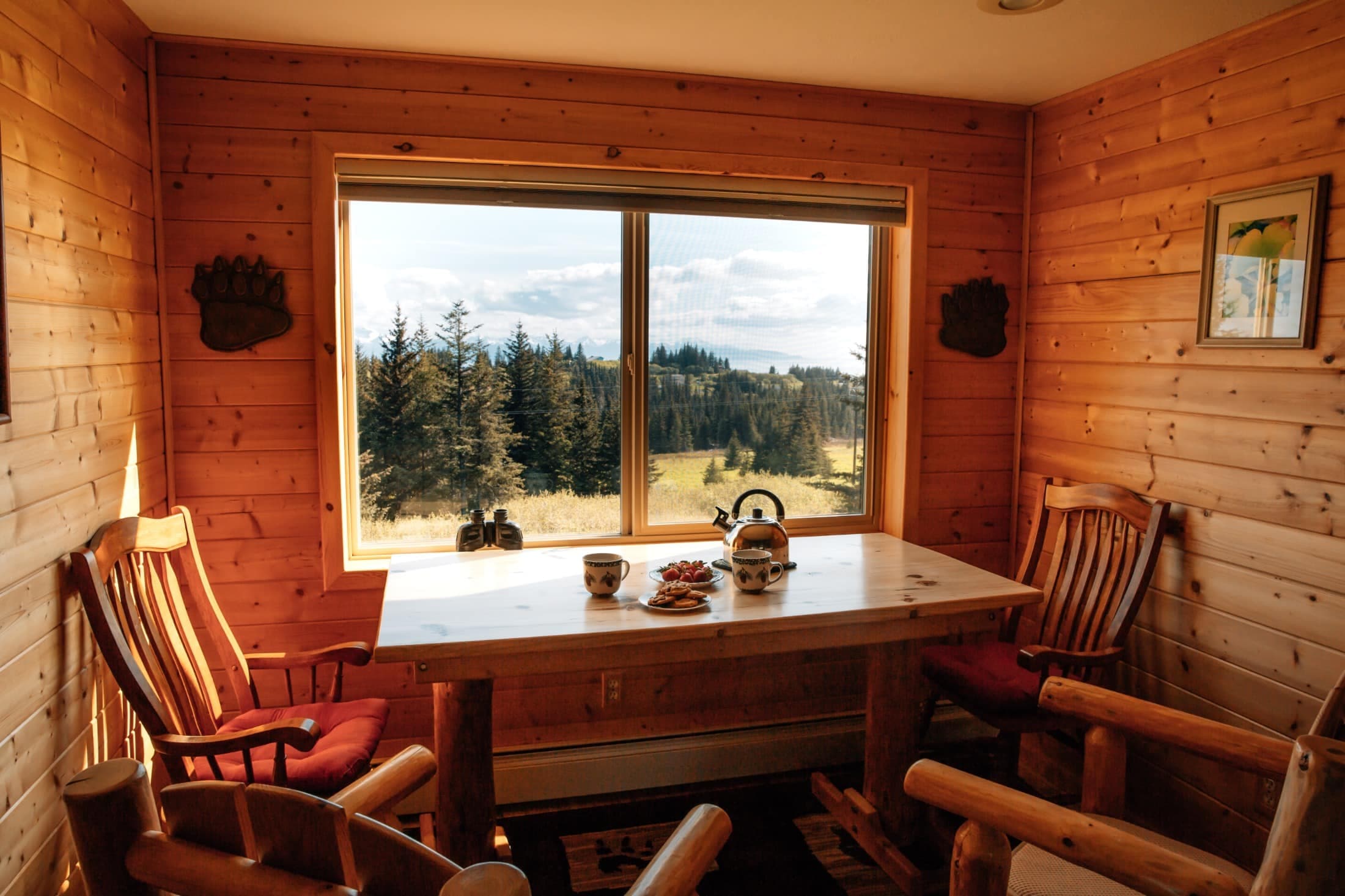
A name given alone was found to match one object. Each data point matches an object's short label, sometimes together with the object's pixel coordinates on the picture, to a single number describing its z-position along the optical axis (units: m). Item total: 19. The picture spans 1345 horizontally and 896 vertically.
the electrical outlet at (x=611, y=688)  2.91
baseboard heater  2.86
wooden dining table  1.98
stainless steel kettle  2.50
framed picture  2.17
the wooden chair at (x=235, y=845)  0.71
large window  2.86
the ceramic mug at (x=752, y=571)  2.29
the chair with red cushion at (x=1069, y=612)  2.47
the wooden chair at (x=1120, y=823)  1.07
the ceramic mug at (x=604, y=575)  2.25
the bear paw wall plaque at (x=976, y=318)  3.16
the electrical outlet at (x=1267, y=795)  2.21
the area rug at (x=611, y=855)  2.46
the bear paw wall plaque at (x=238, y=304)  2.56
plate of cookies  2.15
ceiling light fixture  2.20
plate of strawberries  2.36
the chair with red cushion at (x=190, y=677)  1.89
